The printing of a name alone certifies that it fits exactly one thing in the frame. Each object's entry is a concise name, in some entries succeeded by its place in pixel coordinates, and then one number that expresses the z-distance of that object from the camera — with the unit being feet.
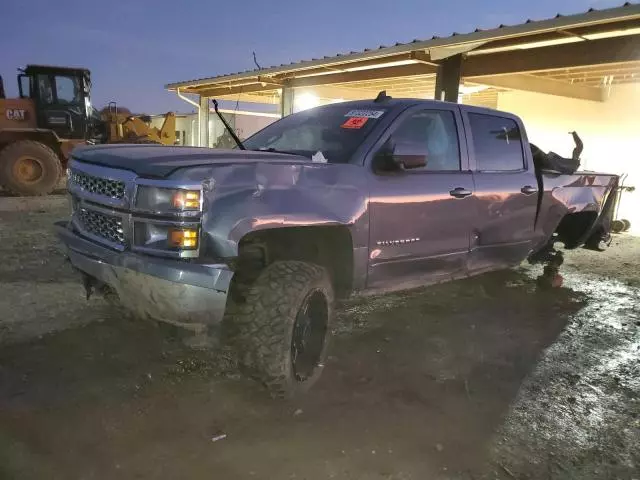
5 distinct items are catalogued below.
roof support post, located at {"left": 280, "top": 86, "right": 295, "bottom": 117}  45.91
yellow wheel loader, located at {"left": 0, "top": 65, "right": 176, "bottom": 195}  37.58
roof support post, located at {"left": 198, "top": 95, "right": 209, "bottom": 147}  61.05
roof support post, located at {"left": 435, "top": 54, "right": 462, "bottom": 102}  31.22
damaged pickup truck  8.36
